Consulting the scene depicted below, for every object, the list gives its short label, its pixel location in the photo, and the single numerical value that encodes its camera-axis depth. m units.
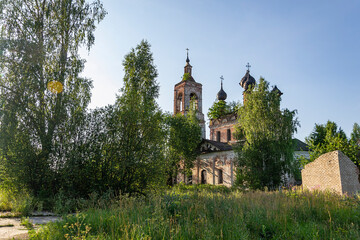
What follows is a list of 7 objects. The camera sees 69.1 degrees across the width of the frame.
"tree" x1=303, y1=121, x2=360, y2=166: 13.52
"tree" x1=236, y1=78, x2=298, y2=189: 19.95
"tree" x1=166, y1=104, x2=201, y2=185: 31.88
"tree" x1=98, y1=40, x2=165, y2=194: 11.14
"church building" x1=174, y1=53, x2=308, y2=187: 30.62
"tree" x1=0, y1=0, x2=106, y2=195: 10.43
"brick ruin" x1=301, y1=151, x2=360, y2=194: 11.33
